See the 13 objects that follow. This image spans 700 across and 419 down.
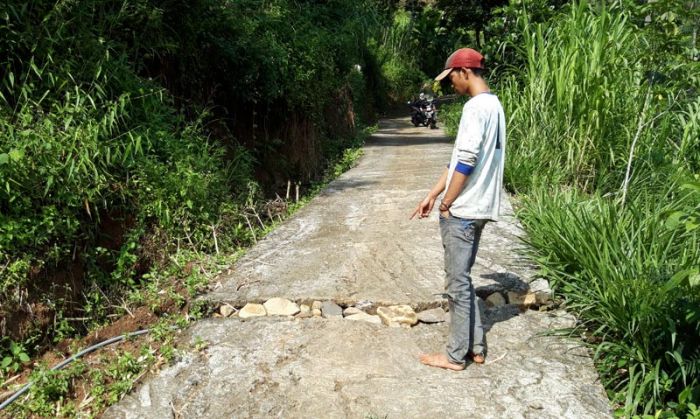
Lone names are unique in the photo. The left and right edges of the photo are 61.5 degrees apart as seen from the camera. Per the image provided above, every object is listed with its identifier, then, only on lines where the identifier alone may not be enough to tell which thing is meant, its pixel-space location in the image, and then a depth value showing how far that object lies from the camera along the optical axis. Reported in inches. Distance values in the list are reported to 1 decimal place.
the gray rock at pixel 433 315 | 139.7
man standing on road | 108.7
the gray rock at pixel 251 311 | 145.5
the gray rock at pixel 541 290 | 148.9
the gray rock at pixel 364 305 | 146.0
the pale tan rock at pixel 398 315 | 138.8
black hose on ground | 117.0
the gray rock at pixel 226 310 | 147.1
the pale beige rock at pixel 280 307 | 145.6
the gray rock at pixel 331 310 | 143.7
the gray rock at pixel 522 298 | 148.0
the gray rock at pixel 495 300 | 149.1
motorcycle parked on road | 631.8
